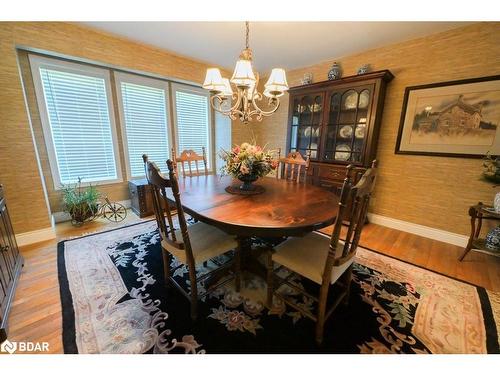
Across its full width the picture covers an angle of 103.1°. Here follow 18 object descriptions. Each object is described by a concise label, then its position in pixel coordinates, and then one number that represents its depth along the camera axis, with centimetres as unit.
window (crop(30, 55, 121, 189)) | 249
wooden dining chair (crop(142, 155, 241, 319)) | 117
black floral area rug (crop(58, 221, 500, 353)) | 118
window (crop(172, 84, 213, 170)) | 355
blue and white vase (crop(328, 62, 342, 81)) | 285
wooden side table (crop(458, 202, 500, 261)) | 192
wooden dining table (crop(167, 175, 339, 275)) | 112
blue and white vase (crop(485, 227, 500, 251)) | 192
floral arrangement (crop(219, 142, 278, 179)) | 161
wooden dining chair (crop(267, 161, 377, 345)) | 101
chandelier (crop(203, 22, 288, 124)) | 162
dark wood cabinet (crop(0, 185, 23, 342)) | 129
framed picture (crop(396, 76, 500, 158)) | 209
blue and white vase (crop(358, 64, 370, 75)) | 263
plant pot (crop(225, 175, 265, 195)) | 170
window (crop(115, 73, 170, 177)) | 304
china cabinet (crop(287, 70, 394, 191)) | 259
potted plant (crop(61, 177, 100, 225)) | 263
